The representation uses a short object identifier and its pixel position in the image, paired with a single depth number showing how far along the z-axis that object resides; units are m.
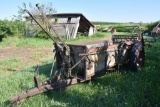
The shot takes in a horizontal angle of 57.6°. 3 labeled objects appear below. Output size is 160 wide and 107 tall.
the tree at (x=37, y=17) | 16.56
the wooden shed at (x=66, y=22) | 17.02
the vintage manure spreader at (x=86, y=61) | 3.58
